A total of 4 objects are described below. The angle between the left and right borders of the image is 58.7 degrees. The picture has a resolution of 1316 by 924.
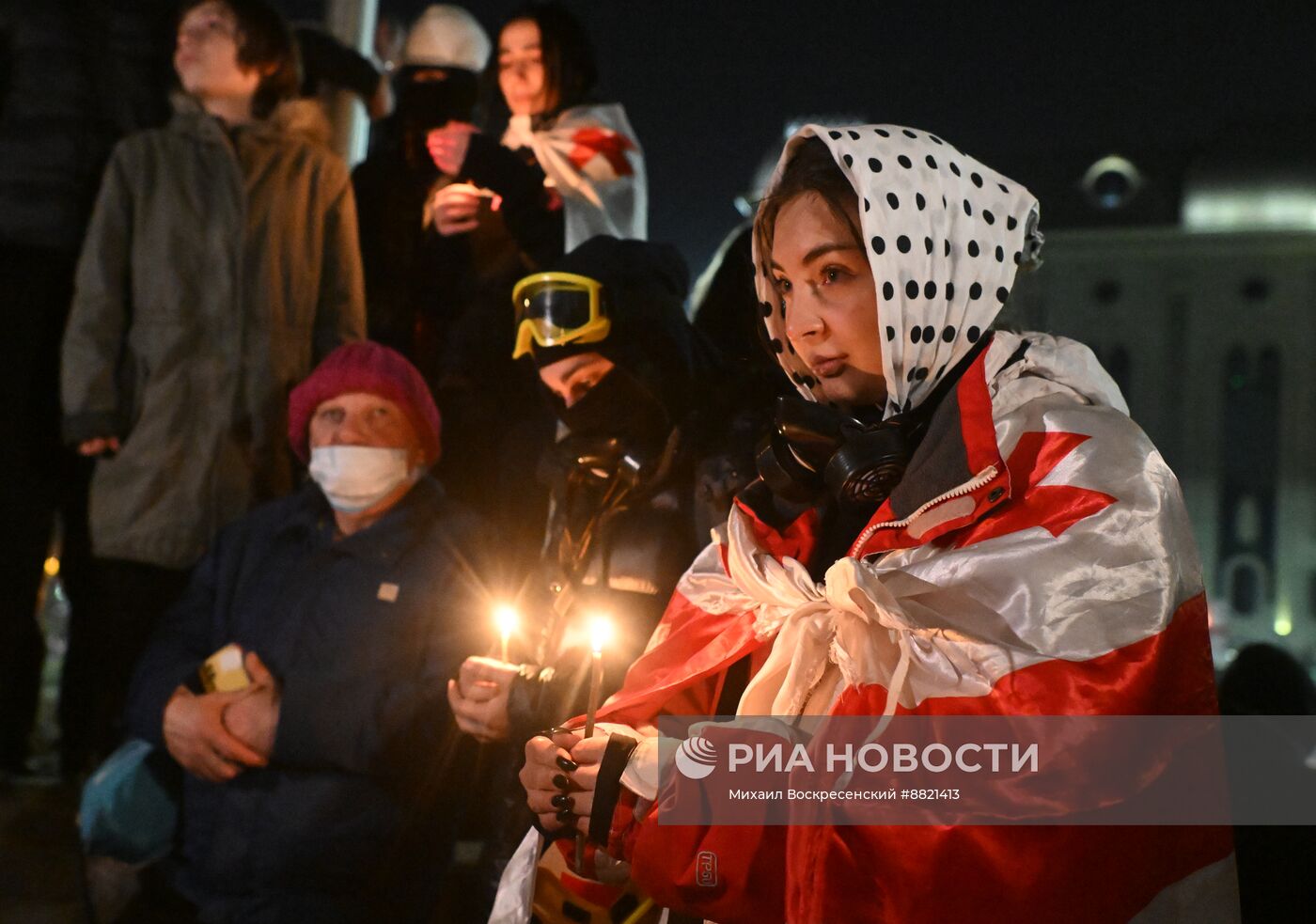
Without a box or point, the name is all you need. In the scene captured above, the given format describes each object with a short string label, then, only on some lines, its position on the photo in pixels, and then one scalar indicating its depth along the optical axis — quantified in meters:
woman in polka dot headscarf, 1.71
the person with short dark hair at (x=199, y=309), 4.29
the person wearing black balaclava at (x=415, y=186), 4.97
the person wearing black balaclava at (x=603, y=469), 2.86
